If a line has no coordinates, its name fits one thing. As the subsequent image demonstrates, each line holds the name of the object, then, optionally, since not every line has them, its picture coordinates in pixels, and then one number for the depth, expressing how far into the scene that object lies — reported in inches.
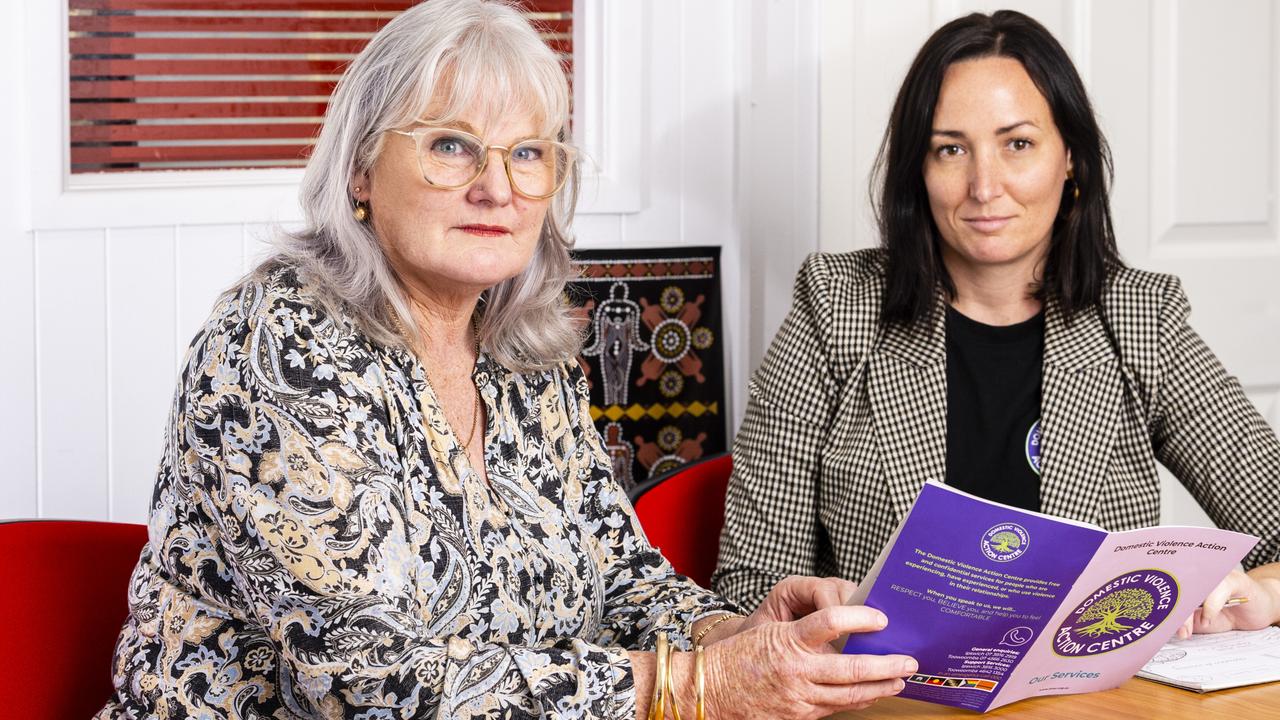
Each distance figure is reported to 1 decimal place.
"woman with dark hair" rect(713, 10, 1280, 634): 77.7
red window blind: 88.4
